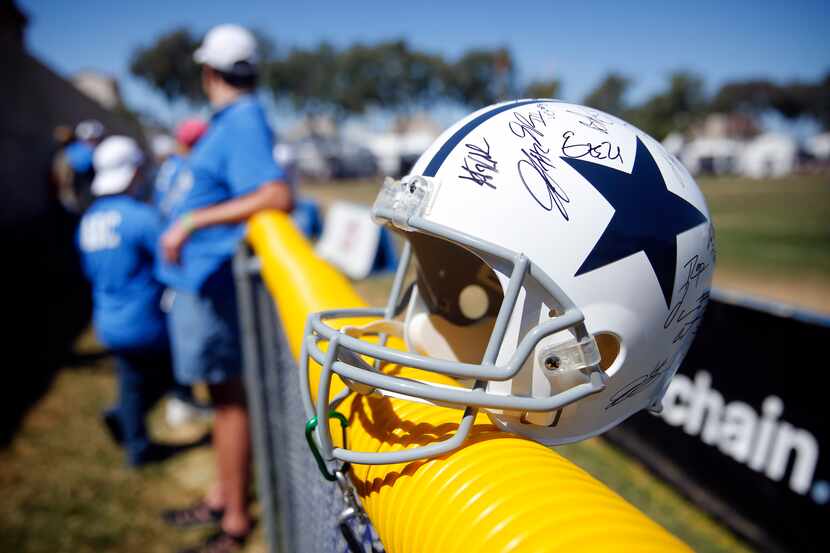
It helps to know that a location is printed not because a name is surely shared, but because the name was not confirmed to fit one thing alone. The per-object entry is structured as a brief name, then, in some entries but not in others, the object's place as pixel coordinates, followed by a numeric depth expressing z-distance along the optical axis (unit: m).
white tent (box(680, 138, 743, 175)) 57.25
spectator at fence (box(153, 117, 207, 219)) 2.95
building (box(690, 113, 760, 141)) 82.81
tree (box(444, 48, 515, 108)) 59.10
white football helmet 1.04
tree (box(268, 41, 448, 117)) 59.50
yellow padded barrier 0.64
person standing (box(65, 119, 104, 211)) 8.07
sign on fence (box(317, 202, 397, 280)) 8.80
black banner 2.83
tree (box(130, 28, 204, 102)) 53.16
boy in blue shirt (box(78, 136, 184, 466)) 3.87
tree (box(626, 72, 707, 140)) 41.87
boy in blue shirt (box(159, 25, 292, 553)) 2.64
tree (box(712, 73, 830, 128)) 81.38
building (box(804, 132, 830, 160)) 74.47
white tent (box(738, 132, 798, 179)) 61.62
